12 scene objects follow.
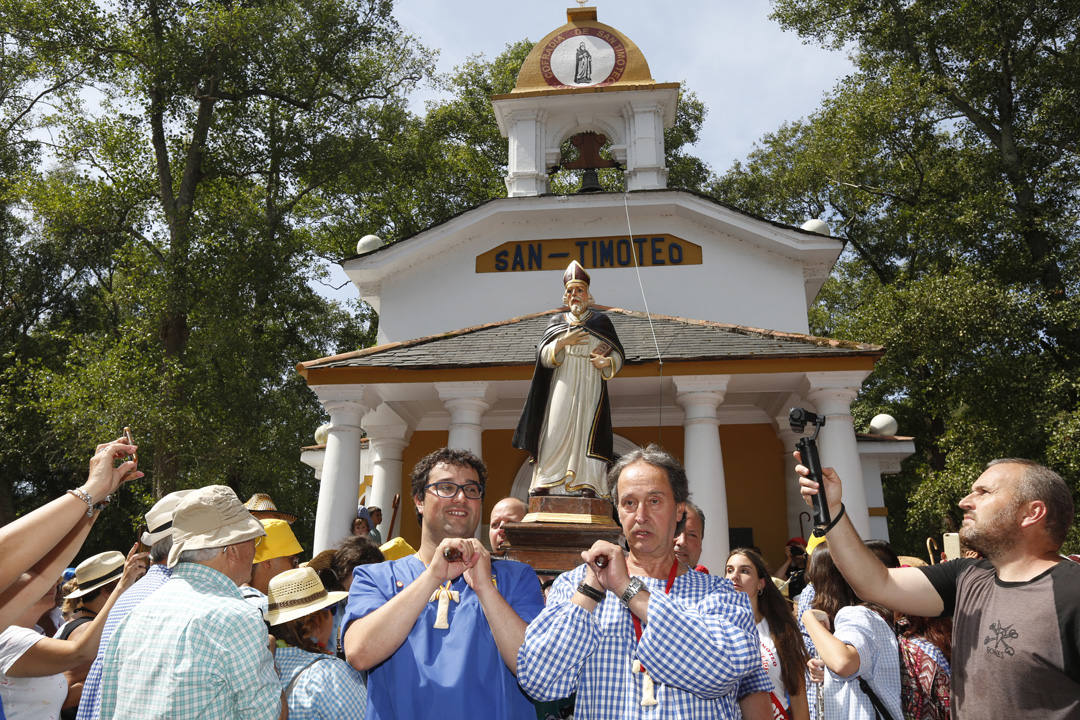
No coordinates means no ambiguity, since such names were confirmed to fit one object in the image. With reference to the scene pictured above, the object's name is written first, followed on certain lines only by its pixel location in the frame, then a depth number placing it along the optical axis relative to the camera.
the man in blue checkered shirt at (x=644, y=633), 2.49
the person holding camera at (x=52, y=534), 2.39
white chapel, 11.53
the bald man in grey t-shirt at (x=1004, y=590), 2.71
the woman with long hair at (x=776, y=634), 3.82
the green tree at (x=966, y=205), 17.36
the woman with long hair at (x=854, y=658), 3.38
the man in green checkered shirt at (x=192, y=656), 2.62
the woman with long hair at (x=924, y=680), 3.73
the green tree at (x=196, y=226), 18.84
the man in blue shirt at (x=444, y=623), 2.73
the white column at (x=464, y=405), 11.74
